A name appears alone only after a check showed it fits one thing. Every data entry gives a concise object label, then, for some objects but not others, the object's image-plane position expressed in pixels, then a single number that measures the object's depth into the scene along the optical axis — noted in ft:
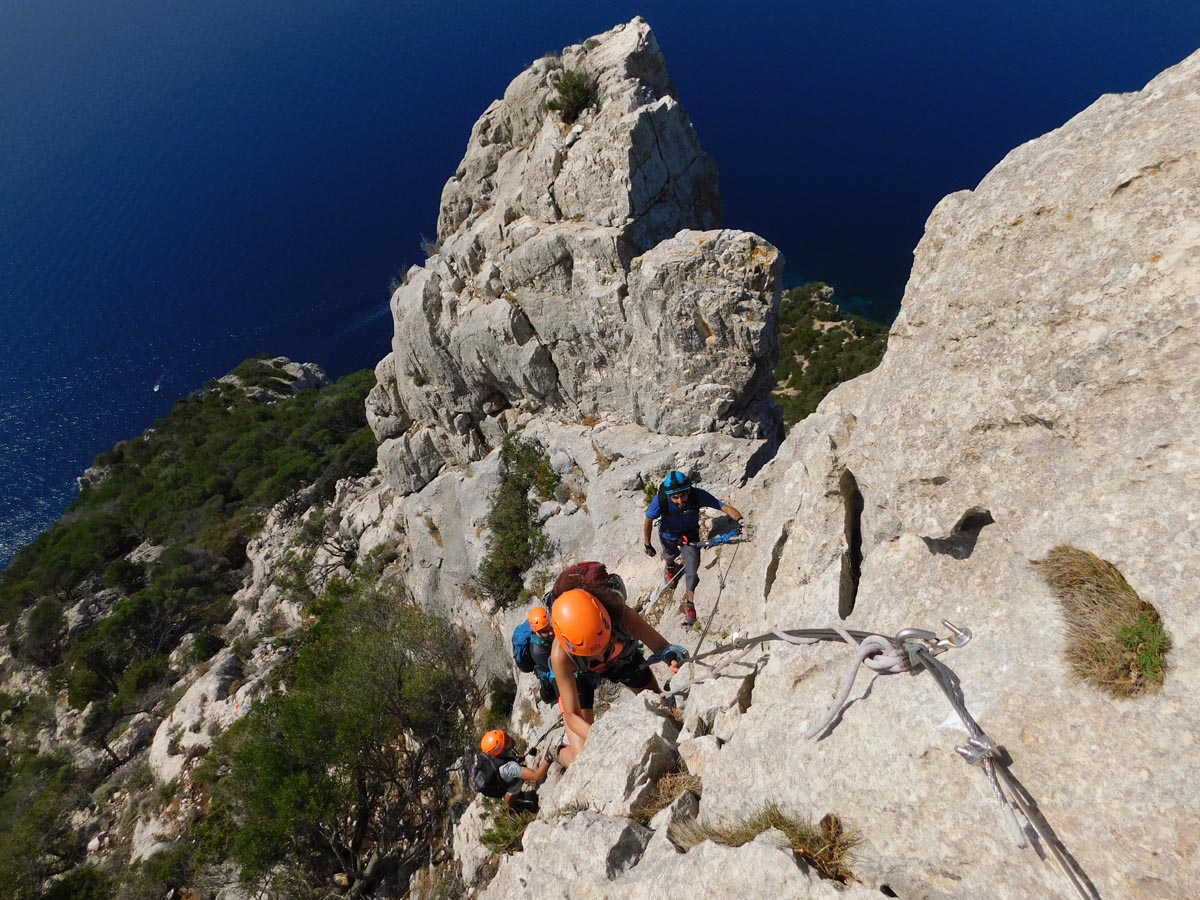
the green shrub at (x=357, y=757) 48.88
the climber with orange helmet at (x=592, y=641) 22.45
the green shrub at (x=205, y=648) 110.22
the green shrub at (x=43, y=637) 141.08
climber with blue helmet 35.32
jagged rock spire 51.42
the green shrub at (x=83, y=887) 59.72
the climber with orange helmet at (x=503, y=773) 30.73
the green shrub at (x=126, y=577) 154.40
